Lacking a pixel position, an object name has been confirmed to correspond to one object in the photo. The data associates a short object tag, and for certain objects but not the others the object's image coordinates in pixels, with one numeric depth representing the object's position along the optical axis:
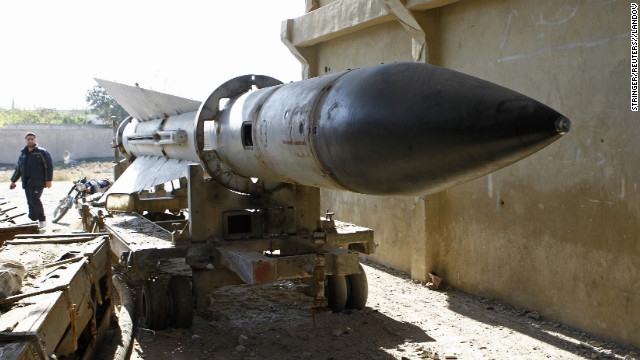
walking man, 8.66
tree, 34.50
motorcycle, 10.44
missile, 2.30
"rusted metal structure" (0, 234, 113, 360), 2.33
